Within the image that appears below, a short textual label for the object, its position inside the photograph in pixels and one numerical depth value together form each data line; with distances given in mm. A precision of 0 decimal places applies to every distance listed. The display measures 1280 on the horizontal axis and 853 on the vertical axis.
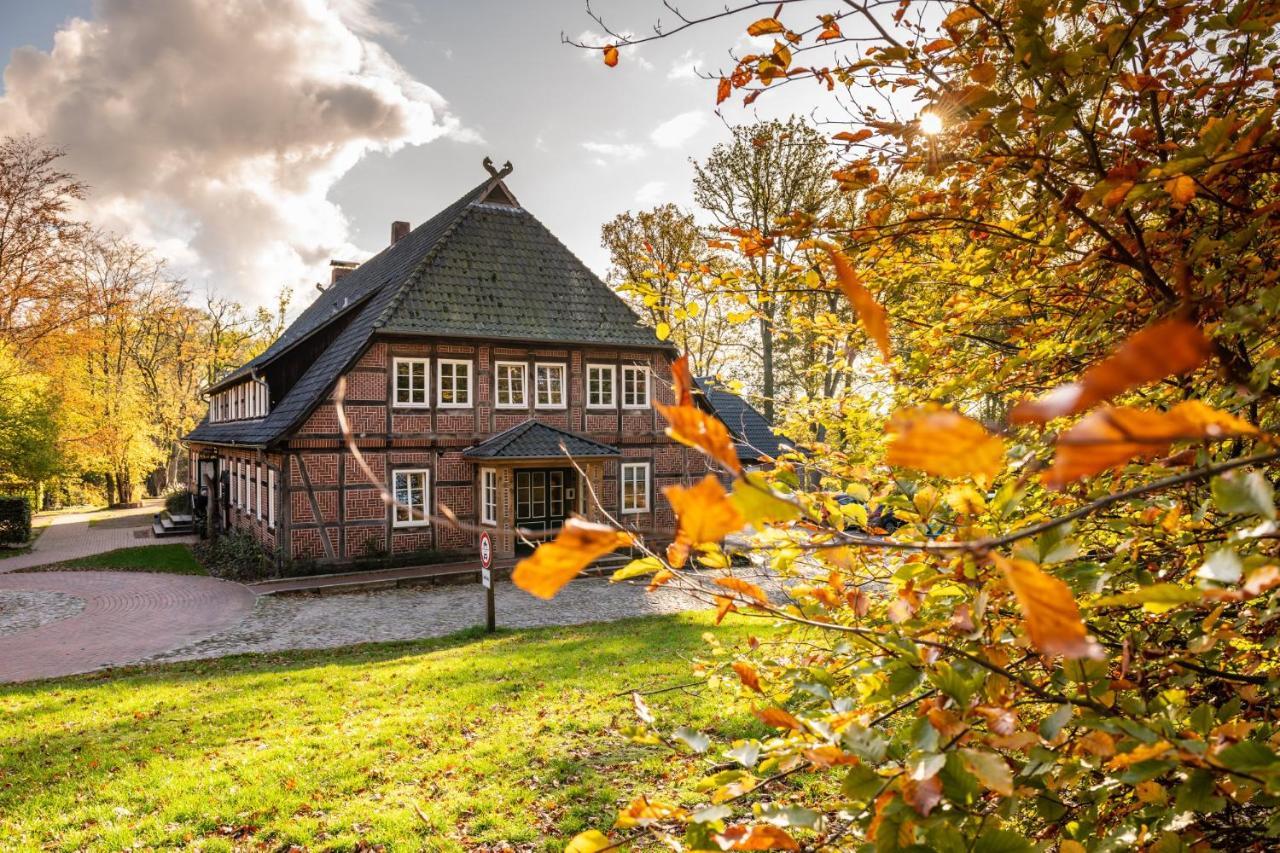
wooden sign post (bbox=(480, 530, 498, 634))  10814
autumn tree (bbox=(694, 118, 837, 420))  21969
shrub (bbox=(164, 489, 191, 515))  27922
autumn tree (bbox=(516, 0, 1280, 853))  716
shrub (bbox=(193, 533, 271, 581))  15484
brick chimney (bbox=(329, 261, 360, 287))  29016
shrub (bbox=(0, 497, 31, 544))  20875
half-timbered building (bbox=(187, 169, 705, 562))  15484
